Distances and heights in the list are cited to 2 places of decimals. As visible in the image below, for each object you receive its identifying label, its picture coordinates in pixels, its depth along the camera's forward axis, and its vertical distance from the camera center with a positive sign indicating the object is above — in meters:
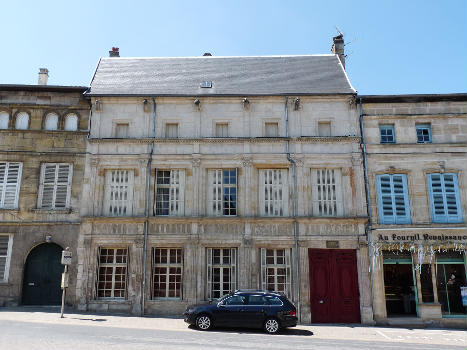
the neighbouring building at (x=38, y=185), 16.42 +3.34
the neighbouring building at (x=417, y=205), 16.05 +2.47
